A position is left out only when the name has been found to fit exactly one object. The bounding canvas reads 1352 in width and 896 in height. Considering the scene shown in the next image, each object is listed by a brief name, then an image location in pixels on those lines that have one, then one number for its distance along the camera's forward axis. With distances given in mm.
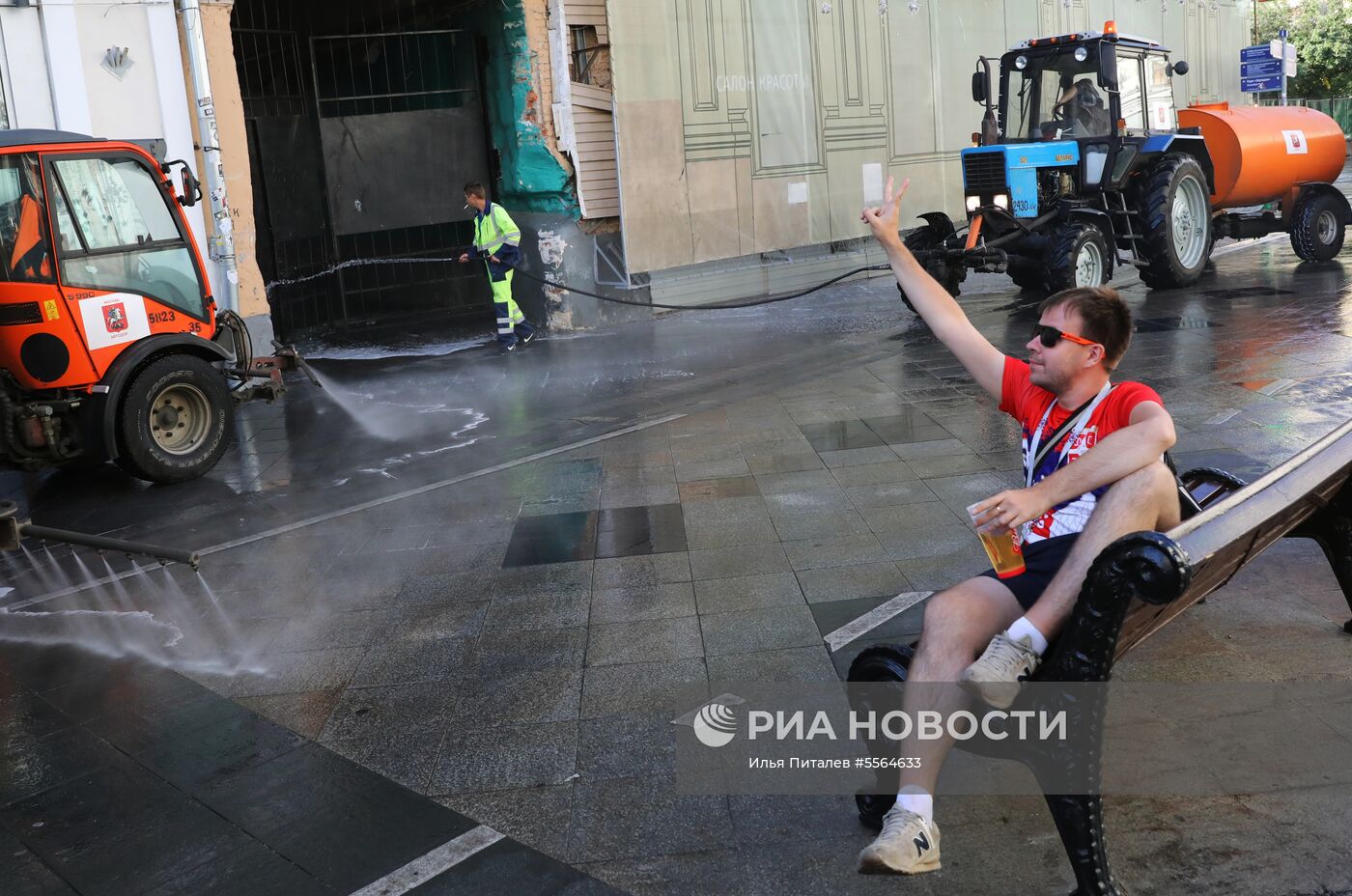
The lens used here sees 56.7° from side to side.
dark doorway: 16109
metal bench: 3029
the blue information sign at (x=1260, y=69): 26438
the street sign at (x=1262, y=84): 26219
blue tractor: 13938
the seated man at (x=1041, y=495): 3381
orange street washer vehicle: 8367
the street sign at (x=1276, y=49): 23828
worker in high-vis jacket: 14227
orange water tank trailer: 16156
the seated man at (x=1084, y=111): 14391
